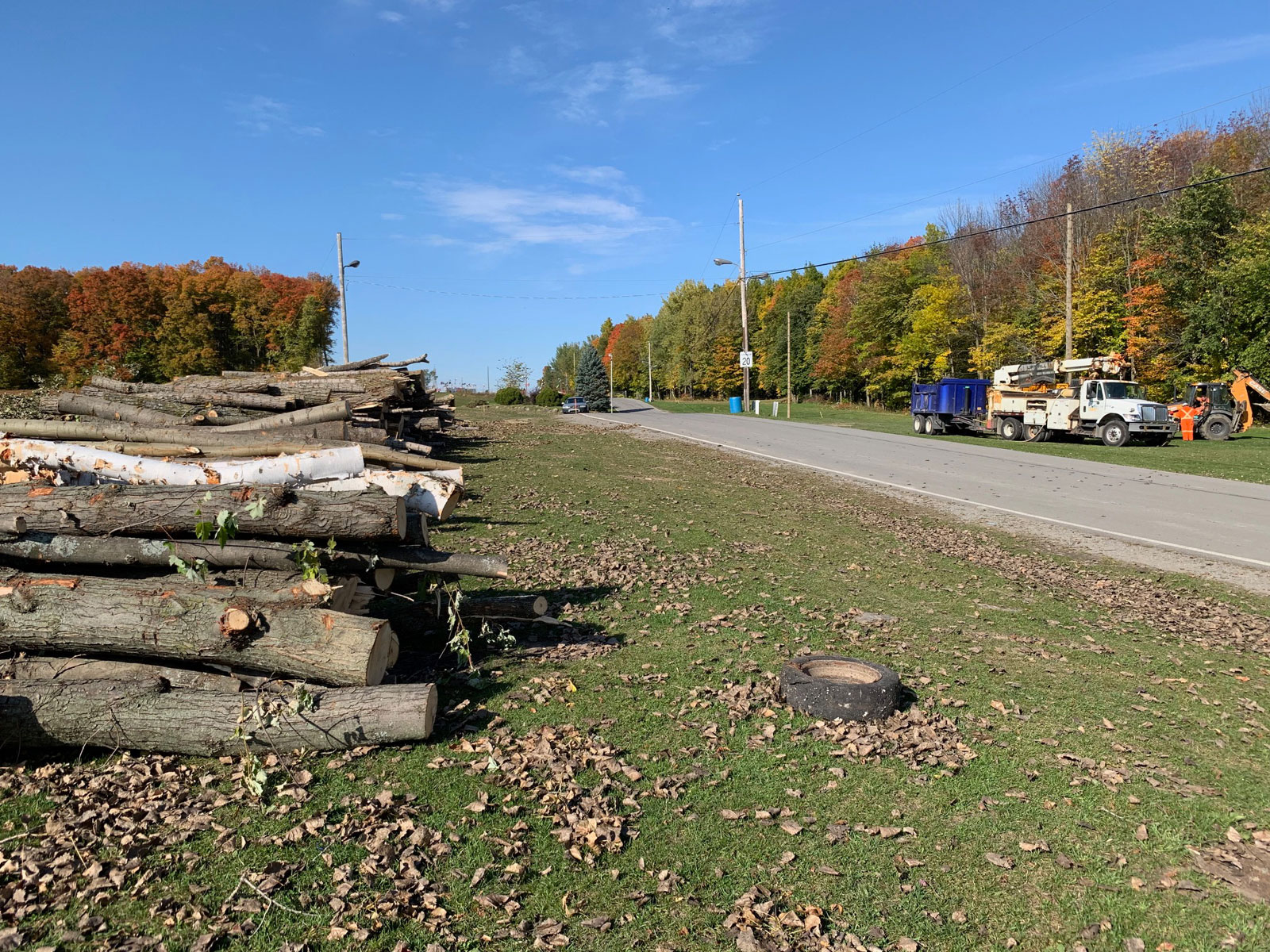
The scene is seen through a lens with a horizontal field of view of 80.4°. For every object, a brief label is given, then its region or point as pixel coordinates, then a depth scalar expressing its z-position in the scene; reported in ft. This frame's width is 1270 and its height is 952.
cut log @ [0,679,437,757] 13.33
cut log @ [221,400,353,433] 39.93
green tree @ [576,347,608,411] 187.42
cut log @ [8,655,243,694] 14.34
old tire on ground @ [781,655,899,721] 16.15
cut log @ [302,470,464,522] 19.66
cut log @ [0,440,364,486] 21.89
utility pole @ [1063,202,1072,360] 109.06
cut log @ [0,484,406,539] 16.52
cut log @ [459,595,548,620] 20.68
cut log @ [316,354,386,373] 78.28
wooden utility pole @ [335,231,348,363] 98.69
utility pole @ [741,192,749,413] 153.48
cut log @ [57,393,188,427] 37.35
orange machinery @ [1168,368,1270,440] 86.79
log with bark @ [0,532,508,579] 16.15
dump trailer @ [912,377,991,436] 100.37
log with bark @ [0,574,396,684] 14.48
